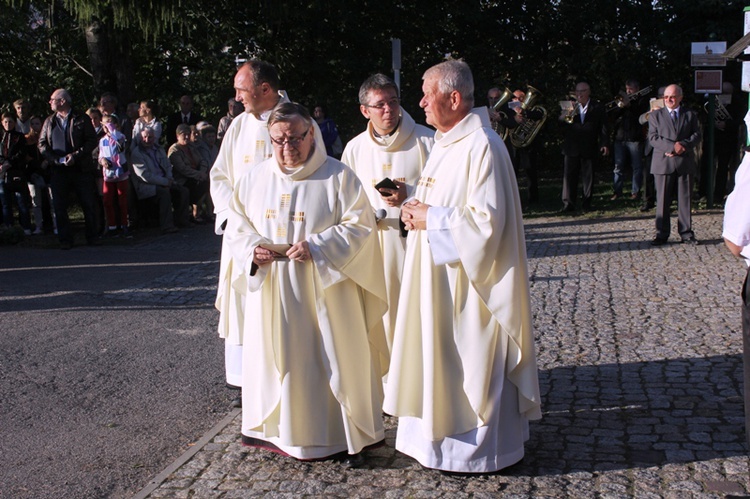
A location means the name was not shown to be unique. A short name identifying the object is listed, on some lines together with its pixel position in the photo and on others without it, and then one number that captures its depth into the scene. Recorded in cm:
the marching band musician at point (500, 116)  1536
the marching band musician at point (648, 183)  1588
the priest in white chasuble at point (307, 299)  505
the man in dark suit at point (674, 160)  1212
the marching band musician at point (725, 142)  1684
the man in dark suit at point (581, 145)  1598
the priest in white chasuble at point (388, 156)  598
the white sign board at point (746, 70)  1265
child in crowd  1382
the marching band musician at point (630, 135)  1686
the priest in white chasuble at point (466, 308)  475
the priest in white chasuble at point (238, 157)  607
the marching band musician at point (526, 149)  1625
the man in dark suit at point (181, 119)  1658
